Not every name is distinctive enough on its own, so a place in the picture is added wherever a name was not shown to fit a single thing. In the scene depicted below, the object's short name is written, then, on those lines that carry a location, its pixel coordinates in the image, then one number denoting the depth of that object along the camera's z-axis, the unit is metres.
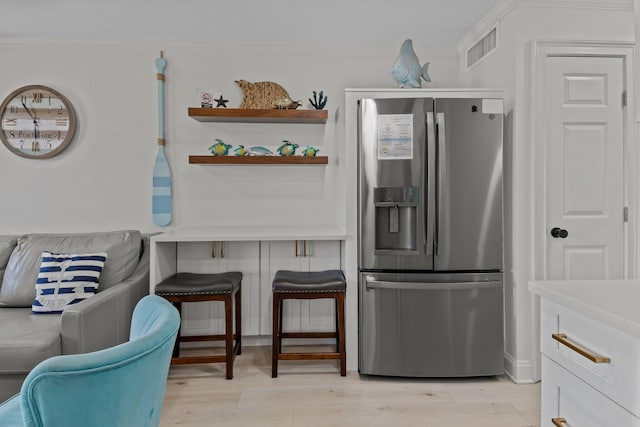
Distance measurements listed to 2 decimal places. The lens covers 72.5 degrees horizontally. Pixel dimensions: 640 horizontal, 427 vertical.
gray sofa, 2.10
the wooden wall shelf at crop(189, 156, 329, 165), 3.32
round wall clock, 3.38
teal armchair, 0.76
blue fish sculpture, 2.94
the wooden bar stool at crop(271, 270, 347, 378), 2.73
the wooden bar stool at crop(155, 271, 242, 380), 2.69
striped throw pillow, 2.53
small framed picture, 3.36
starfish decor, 3.41
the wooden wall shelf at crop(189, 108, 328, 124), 3.20
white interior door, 2.75
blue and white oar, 3.43
